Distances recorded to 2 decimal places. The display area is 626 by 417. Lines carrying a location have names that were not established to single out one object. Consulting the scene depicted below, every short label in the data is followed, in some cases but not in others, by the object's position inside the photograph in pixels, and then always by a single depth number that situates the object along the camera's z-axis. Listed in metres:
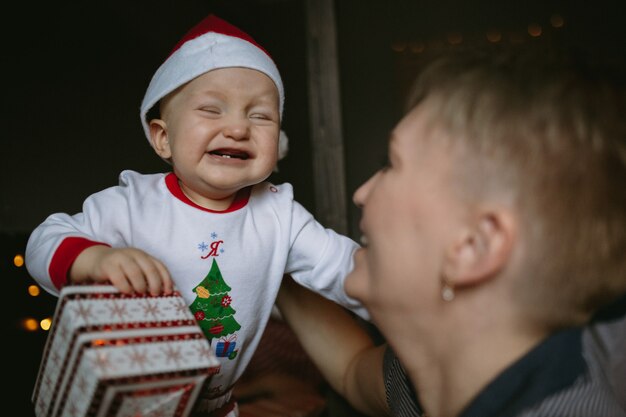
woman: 0.69
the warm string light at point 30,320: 1.41
